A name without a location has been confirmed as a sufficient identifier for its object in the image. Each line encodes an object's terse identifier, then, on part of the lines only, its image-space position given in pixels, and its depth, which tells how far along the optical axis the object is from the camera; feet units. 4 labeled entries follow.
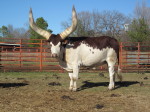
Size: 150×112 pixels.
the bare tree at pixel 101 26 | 140.84
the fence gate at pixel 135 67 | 53.28
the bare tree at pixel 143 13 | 160.02
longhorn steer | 26.05
